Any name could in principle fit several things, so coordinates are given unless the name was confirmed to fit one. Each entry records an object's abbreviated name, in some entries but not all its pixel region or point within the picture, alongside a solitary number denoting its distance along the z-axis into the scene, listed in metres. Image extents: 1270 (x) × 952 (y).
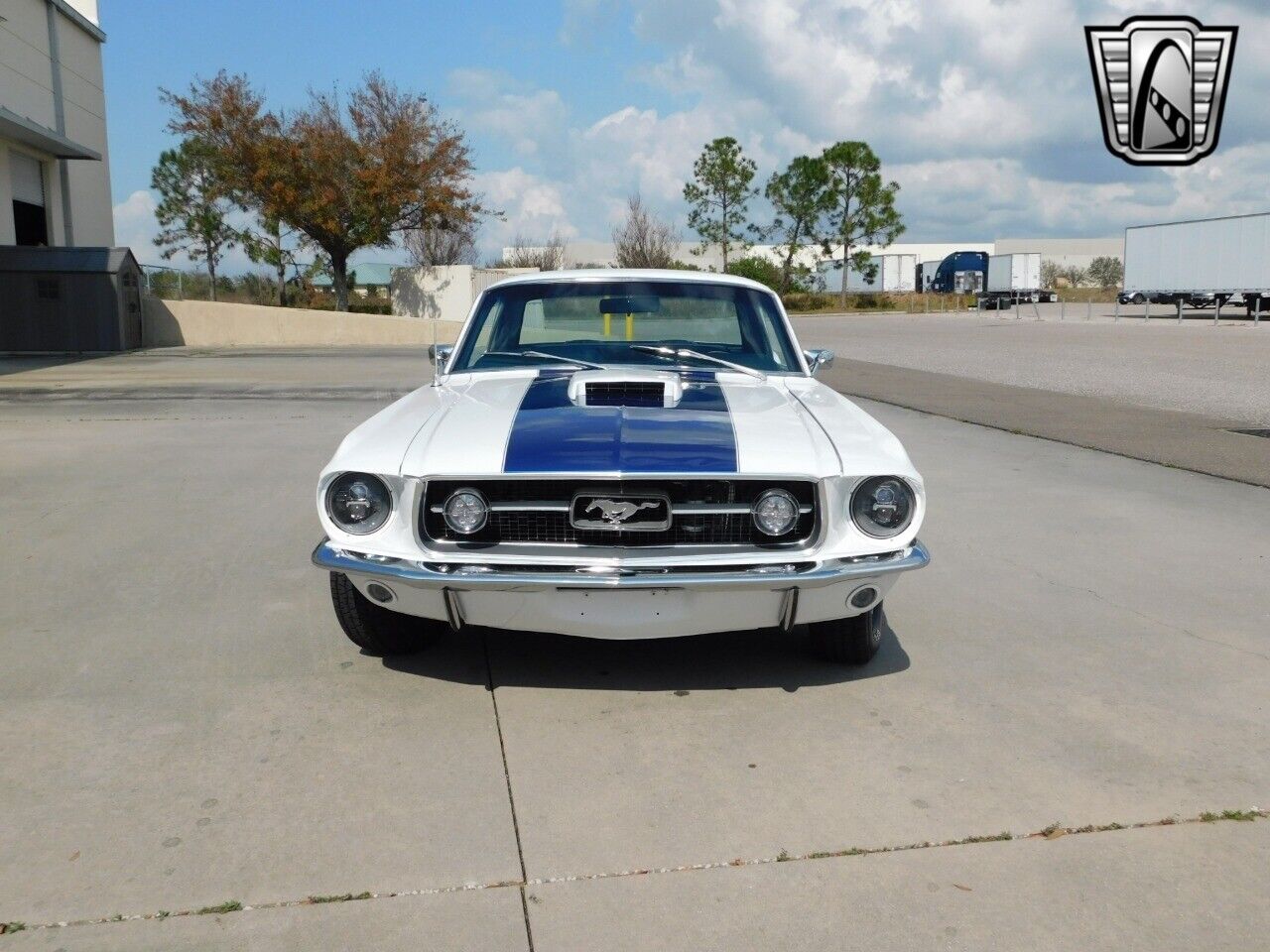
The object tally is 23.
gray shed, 21.72
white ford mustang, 3.51
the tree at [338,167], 30.27
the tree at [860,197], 56.56
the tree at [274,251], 32.94
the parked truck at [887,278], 64.19
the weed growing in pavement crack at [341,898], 2.63
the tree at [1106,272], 77.94
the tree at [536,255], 47.16
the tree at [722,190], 56.34
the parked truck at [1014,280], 56.78
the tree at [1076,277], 81.31
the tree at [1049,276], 73.19
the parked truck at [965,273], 61.03
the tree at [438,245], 43.25
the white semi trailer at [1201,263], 36.53
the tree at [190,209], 40.22
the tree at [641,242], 46.56
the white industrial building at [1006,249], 80.06
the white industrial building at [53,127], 21.36
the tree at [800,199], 56.91
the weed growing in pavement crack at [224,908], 2.59
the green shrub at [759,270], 56.41
